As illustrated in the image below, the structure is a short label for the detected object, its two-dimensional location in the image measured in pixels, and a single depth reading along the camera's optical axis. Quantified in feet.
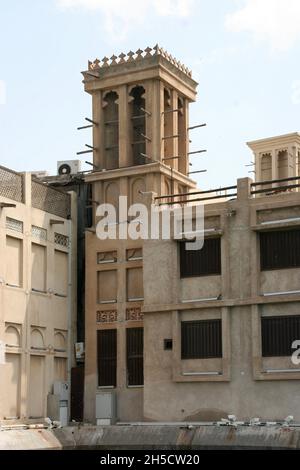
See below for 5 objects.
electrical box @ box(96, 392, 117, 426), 125.49
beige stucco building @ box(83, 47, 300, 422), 115.44
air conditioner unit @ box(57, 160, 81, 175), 140.67
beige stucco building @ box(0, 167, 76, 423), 119.34
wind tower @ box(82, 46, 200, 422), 128.06
